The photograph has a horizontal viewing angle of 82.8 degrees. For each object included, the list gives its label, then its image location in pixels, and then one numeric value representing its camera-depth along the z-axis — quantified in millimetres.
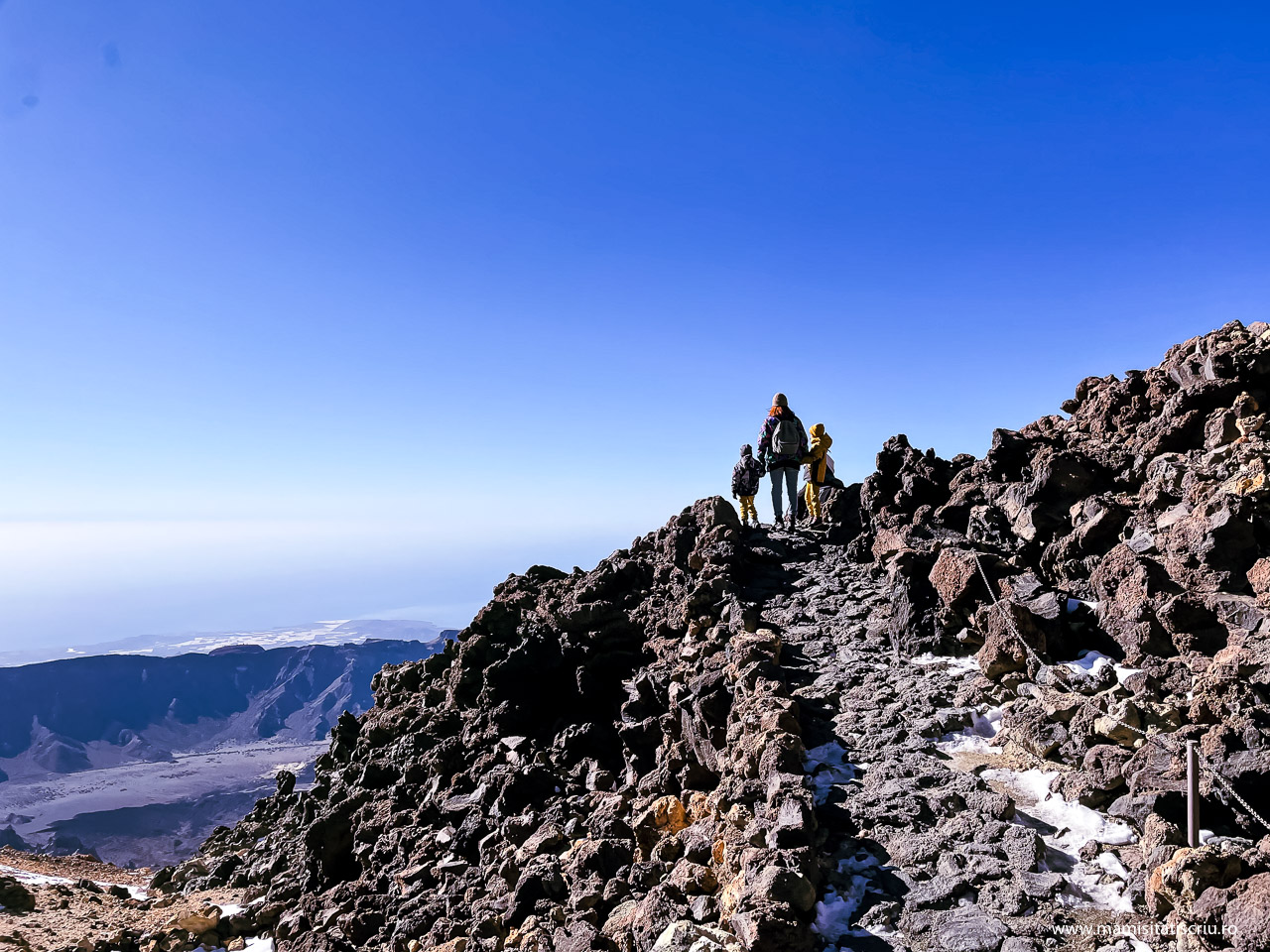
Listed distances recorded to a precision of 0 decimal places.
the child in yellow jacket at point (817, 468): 16438
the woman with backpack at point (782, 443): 15703
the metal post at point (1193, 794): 5148
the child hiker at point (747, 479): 17266
